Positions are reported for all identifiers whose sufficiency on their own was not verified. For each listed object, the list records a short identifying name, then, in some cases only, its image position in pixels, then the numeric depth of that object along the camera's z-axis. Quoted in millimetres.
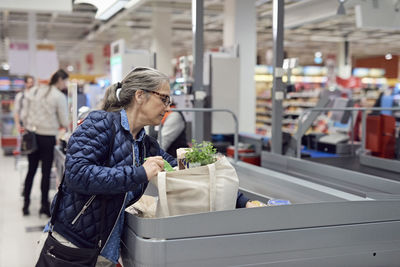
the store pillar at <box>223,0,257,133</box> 11180
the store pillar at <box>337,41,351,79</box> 23562
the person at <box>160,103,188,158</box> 4812
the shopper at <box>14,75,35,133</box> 7961
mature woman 1827
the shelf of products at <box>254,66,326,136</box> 17328
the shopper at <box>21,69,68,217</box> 6020
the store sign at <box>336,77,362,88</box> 19406
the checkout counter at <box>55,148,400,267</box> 1868
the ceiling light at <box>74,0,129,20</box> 4762
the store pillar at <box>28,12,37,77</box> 14172
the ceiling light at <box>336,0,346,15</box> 7502
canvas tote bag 1903
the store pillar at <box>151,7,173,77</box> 16188
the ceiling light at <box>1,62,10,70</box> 36488
